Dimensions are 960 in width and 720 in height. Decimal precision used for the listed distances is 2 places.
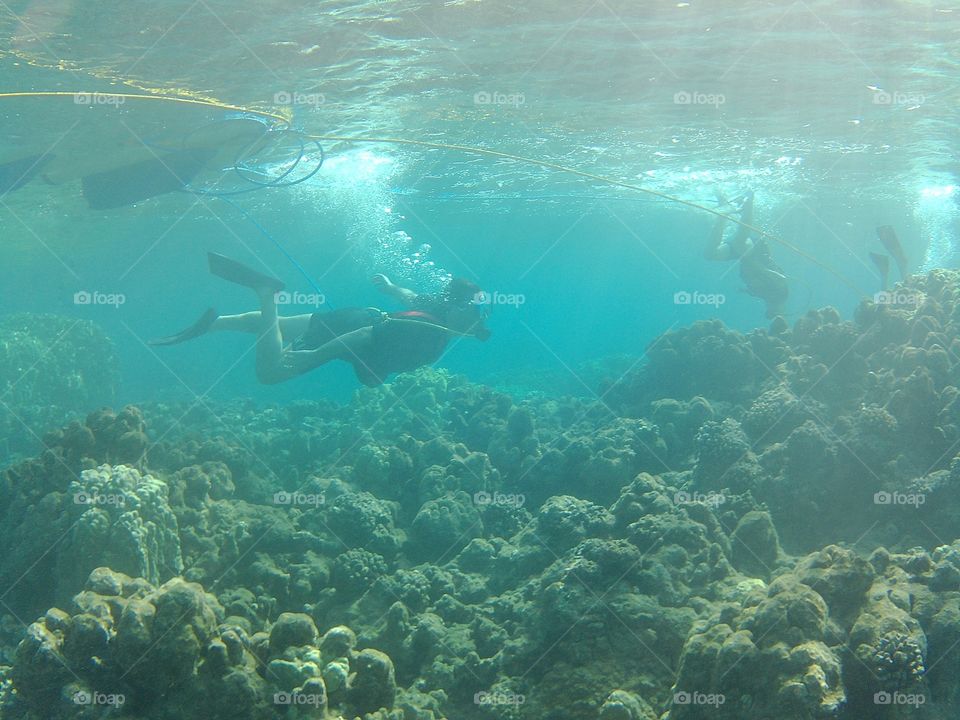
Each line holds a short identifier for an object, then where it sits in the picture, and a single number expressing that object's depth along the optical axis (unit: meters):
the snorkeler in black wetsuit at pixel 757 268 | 15.77
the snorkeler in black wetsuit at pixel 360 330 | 9.79
